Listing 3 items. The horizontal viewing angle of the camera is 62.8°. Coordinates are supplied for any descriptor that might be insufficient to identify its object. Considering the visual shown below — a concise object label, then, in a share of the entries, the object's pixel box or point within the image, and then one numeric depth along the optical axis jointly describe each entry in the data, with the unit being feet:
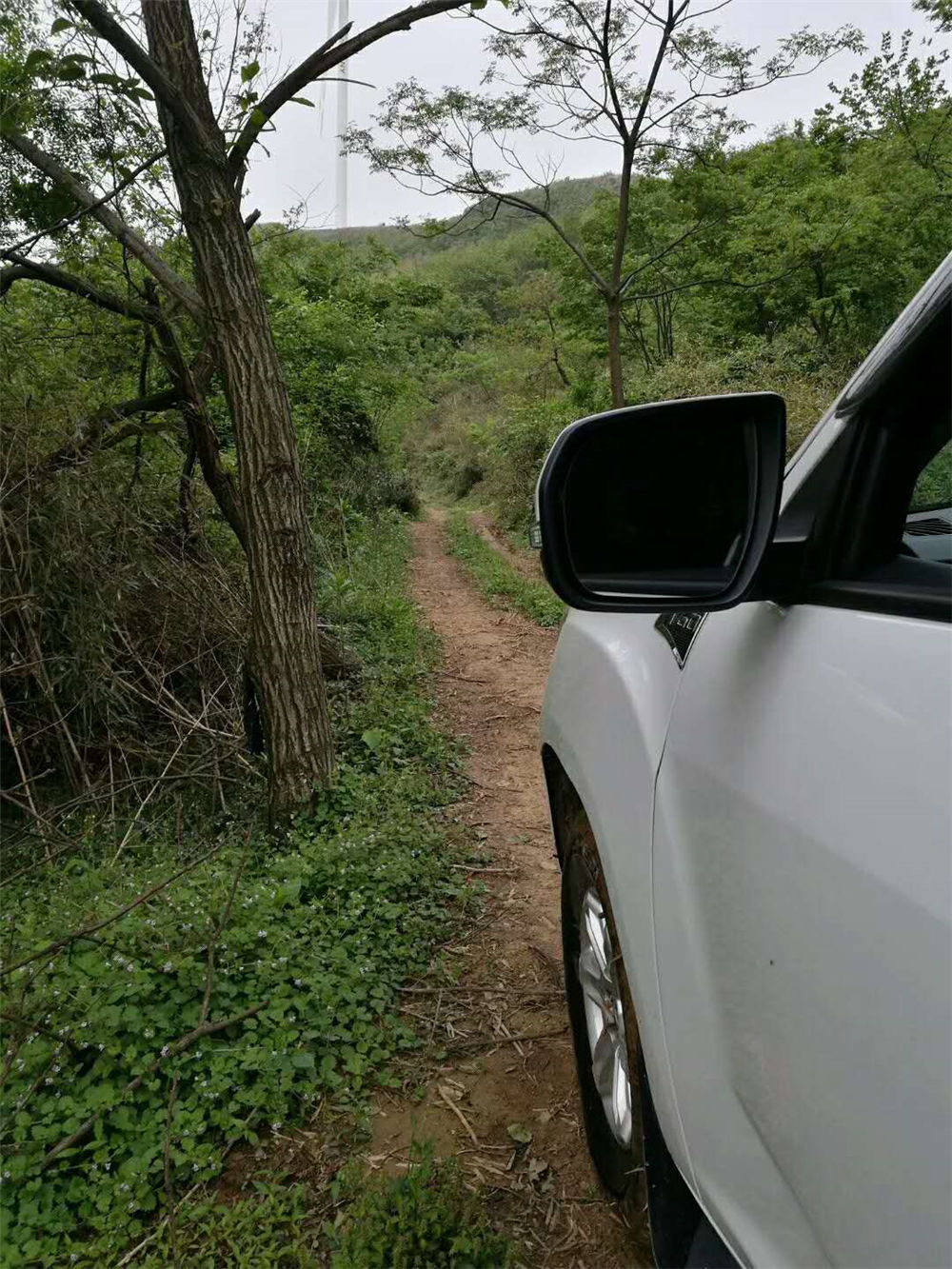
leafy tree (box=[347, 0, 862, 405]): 29.84
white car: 2.59
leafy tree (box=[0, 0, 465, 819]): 12.42
